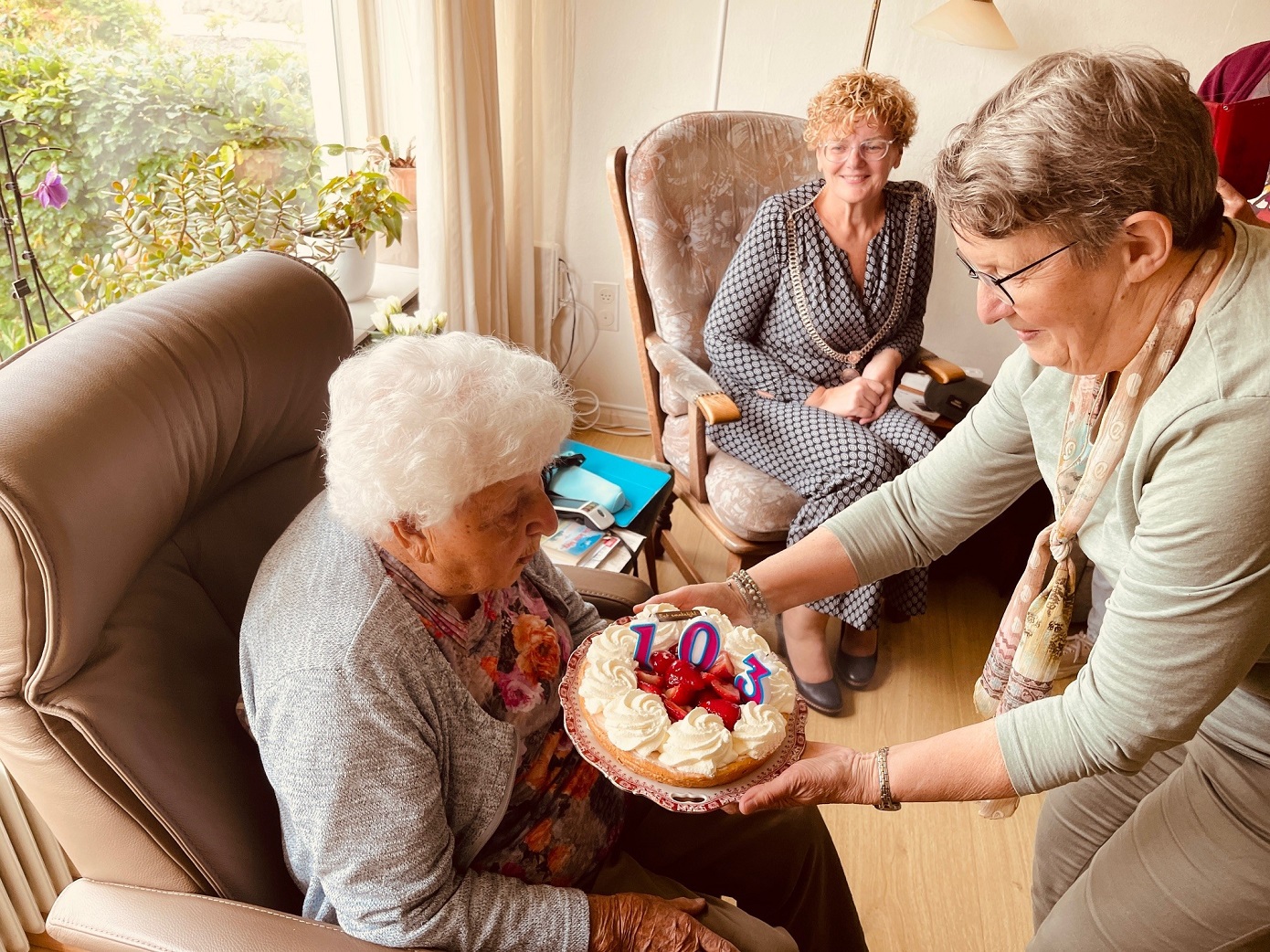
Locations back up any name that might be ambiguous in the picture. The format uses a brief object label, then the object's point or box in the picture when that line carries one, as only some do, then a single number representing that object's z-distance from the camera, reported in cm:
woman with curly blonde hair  234
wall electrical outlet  355
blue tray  211
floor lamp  261
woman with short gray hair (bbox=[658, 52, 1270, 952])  91
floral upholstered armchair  242
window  188
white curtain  251
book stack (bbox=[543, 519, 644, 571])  189
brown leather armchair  88
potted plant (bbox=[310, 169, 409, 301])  238
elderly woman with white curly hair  98
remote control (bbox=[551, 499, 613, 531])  200
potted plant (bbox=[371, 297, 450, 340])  189
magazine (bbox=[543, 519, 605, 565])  189
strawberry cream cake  115
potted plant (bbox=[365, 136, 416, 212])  292
